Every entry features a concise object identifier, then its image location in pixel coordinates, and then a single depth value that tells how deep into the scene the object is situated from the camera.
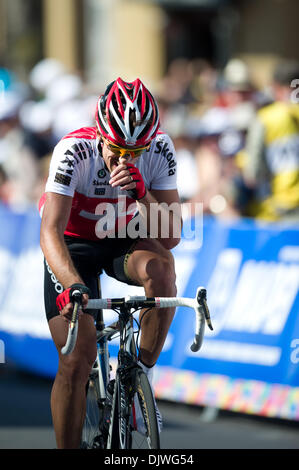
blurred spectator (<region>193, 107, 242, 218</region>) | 19.23
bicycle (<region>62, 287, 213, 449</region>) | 9.84
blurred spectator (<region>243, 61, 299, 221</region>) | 18.09
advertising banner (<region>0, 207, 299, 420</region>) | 15.70
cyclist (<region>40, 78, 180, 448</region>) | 10.35
